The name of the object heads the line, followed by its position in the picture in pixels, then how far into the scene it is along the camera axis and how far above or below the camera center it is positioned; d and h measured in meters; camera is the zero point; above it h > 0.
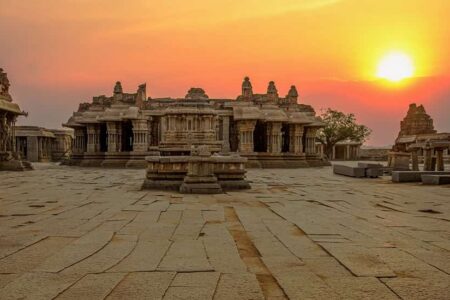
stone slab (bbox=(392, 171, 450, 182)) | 15.91 -1.09
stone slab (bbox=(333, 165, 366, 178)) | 19.17 -1.18
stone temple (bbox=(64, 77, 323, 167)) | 29.59 +1.19
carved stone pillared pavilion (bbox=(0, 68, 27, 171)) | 24.70 +0.84
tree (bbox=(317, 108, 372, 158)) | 54.89 +1.96
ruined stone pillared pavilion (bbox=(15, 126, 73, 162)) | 50.00 -0.24
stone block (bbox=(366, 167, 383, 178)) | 18.86 -1.14
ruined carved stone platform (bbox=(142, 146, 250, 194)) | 12.08 -0.78
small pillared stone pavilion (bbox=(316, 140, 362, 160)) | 60.79 -0.61
